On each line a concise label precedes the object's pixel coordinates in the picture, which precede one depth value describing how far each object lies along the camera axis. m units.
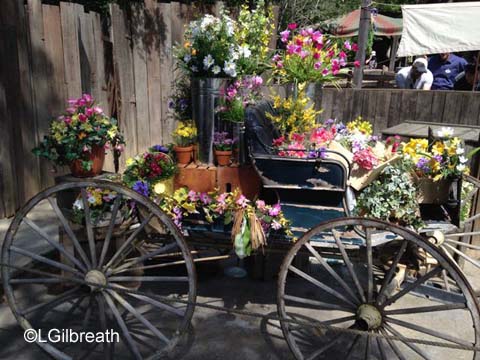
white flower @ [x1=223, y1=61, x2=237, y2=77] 3.23
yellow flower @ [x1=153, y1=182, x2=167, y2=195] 3.12
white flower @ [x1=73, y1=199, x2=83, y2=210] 3.31
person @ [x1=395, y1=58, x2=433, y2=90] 7.11
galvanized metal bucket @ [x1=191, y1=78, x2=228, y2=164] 3.27
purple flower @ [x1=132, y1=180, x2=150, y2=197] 3.07
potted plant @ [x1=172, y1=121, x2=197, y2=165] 3.38
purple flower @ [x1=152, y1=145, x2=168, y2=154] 3.53
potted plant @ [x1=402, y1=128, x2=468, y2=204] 2.81
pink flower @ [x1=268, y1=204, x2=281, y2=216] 2.92
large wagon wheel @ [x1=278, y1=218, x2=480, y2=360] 2.39
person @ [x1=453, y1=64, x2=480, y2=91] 7.18
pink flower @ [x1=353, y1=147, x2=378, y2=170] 3.04
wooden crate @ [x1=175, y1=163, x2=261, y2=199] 3.26
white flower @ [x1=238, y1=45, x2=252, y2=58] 3.39
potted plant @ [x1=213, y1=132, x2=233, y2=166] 3.26
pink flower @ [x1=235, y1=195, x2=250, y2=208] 2.98
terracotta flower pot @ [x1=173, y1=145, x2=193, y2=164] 3.37
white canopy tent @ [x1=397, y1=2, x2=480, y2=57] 7.31
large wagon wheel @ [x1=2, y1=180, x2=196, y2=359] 2.70
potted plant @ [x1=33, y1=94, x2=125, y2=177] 3.44
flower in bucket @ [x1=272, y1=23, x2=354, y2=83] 3.21
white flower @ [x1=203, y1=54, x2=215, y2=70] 3.25
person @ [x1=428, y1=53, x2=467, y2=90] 7.31
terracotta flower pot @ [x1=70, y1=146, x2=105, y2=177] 3.52
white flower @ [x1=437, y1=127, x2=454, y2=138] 2.99
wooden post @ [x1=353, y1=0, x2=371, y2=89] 7.20
